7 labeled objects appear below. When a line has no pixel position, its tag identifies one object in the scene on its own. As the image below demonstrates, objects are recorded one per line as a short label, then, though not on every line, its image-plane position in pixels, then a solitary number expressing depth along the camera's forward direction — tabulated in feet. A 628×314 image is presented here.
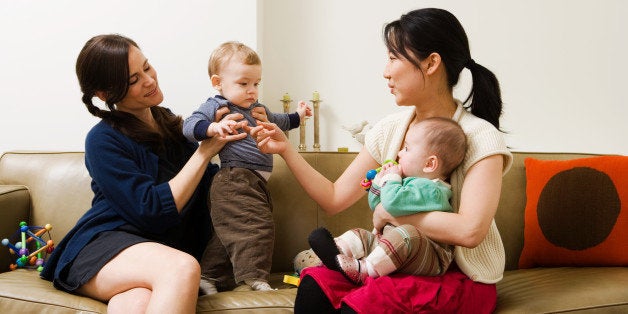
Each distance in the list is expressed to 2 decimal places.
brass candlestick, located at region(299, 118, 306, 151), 9.79
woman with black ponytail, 4.87
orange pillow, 7.01
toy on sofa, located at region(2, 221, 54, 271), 7.07
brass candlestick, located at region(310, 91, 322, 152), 9.91
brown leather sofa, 6.92
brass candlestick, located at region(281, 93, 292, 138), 9.91
